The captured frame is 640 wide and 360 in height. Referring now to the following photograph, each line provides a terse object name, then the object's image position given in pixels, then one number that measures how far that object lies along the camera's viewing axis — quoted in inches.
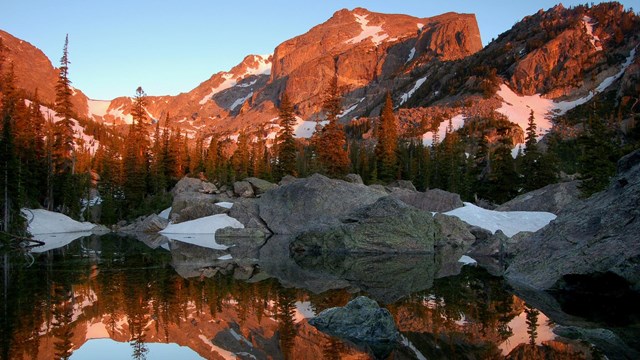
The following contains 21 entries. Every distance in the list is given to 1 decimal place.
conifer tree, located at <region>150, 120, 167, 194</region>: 2285.9
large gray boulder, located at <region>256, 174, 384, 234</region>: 1326.9
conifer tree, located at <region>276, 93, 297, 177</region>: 2239.2
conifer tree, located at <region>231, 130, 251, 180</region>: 2551.7
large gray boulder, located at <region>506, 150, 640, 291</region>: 476.7
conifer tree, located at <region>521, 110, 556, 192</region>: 1791.3
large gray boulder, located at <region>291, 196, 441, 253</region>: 945.5
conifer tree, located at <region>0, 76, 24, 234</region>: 1223.2
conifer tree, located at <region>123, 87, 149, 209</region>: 2183.8
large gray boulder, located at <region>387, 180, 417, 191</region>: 2328.7
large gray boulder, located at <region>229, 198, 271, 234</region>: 1438.2
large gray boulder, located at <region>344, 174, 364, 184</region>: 1979.0
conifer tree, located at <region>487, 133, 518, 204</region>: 1817.9
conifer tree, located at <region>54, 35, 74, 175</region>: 1756.9
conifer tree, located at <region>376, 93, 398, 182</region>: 2468.0
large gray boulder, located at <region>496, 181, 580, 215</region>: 1366.9
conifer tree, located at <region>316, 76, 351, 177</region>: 2098.9
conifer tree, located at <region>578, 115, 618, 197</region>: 1147.3
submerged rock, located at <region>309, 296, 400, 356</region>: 317.7
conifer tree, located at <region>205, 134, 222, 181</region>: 2475.8
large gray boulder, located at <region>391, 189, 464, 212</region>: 1481.3
